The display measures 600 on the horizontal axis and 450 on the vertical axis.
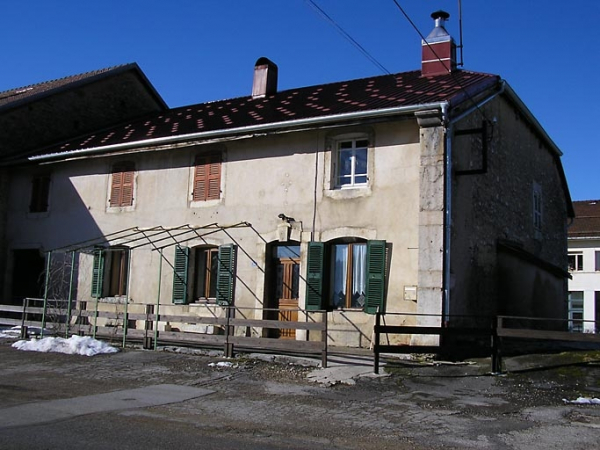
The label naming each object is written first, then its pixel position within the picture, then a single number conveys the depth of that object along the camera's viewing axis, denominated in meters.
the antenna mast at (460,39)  14.09
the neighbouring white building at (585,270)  38.38
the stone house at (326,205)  13.00
